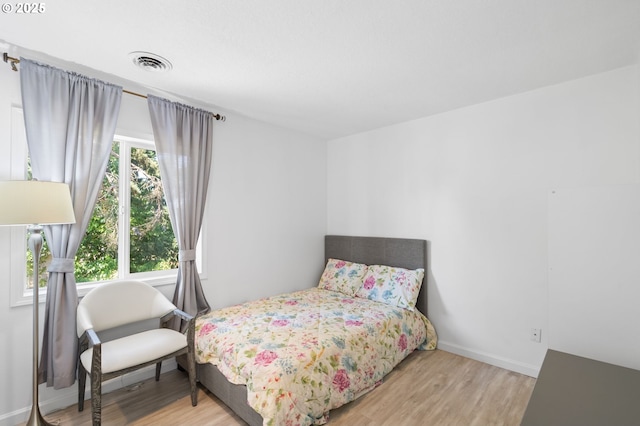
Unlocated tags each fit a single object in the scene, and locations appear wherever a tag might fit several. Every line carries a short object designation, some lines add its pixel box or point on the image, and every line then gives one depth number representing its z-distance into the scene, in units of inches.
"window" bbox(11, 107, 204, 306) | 94.5
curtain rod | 74.6
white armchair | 71.6
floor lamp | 64.1
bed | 73.6
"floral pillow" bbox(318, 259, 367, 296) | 137.9
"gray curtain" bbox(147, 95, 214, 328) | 103.8
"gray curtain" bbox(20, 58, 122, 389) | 79.5
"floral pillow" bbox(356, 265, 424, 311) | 120.2
